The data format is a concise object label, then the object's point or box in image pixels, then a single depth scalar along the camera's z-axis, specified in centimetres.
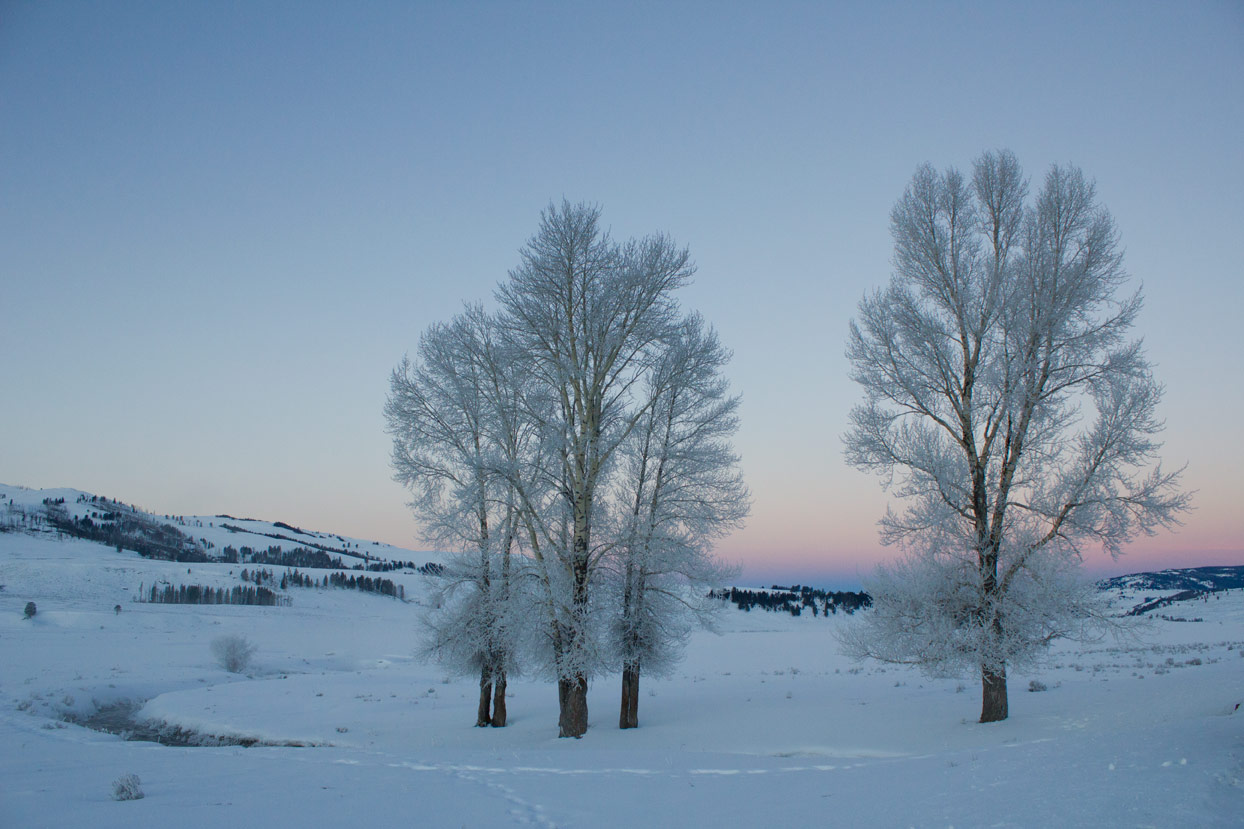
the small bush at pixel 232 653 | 3823
